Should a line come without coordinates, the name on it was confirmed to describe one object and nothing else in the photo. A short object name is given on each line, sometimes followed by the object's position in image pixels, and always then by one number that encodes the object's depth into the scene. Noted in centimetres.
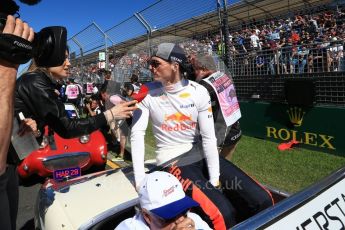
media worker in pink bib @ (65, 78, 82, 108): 1198
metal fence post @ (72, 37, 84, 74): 1433
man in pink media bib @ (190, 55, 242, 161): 260
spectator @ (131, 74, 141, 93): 245
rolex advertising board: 618
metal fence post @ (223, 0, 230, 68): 751
